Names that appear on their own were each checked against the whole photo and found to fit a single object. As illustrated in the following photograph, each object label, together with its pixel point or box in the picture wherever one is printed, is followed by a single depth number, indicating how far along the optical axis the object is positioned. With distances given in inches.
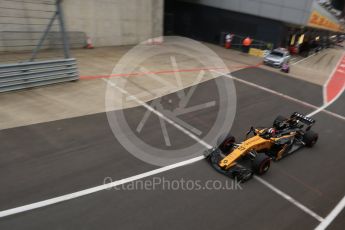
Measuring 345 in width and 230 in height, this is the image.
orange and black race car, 324.5
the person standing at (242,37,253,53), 1139.3
